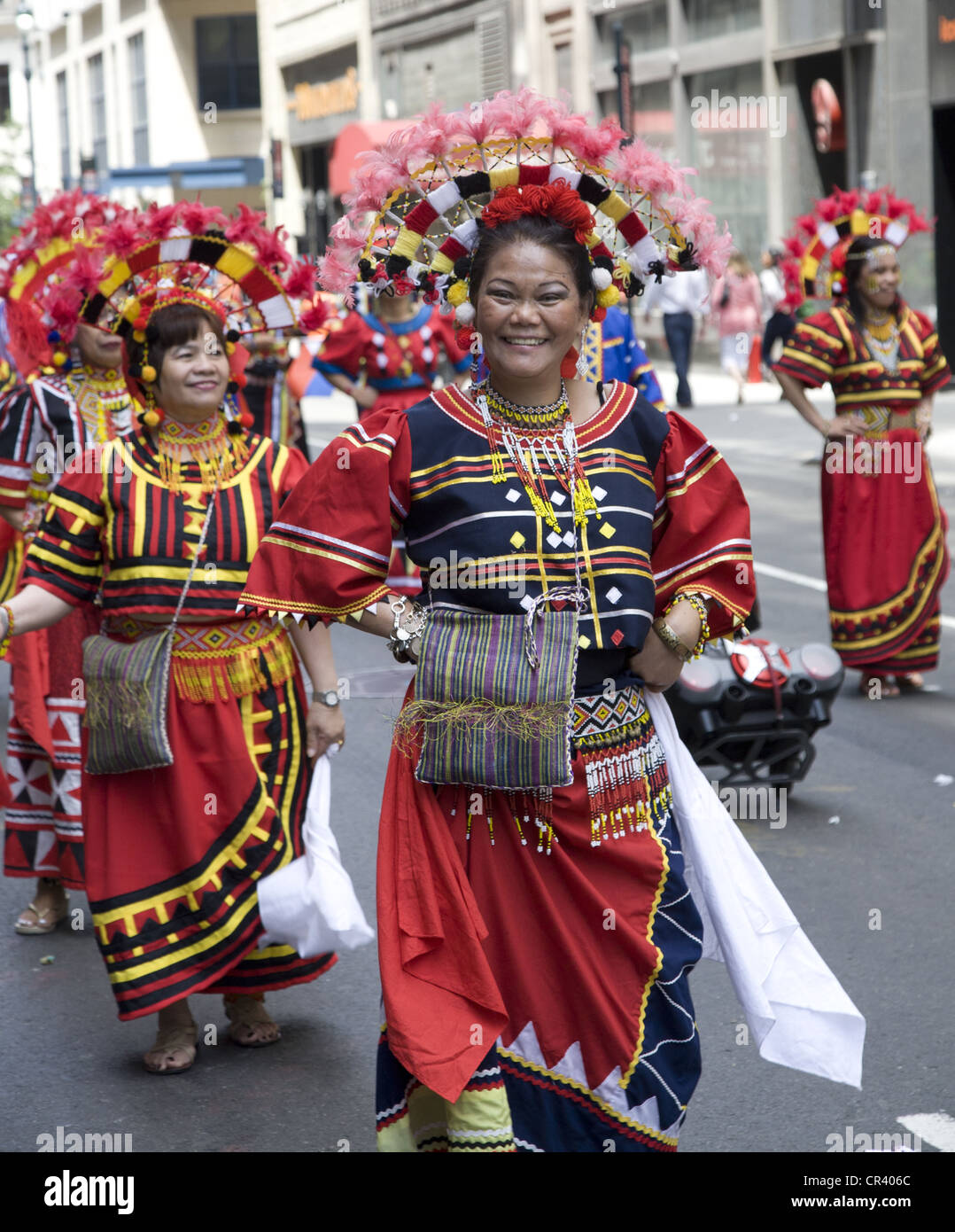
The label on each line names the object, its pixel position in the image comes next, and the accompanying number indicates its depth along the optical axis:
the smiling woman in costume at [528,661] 3.33
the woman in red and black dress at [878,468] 8.66
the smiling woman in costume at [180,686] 4.57
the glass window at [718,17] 26.00
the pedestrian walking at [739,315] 22.38
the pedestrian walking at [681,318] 22.16
